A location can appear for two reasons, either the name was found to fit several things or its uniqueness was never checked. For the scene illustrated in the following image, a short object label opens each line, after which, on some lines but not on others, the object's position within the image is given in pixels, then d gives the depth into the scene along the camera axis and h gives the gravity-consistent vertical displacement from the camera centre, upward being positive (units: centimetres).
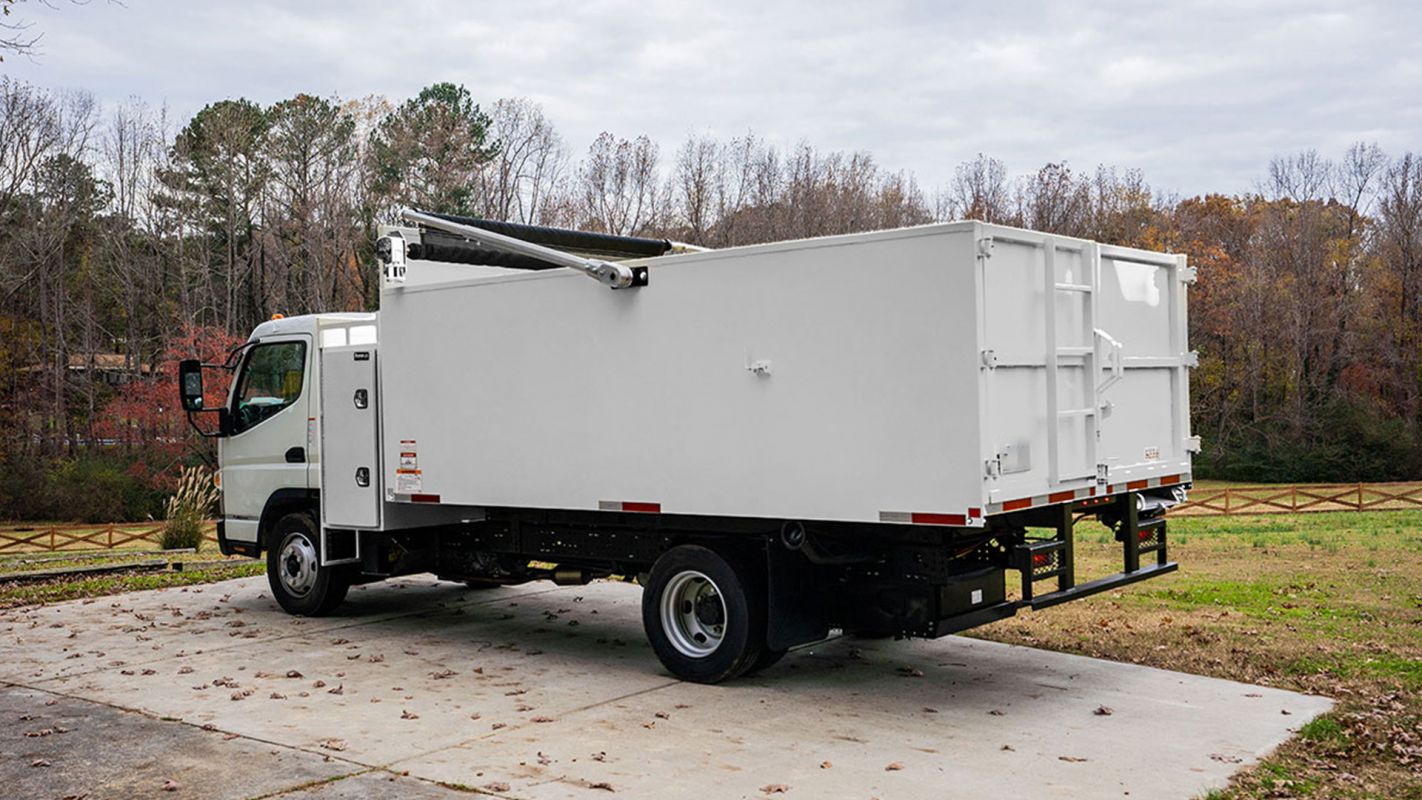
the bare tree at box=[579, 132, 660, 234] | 4900 +927
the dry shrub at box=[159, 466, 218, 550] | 1984 -142
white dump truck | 742 -1
